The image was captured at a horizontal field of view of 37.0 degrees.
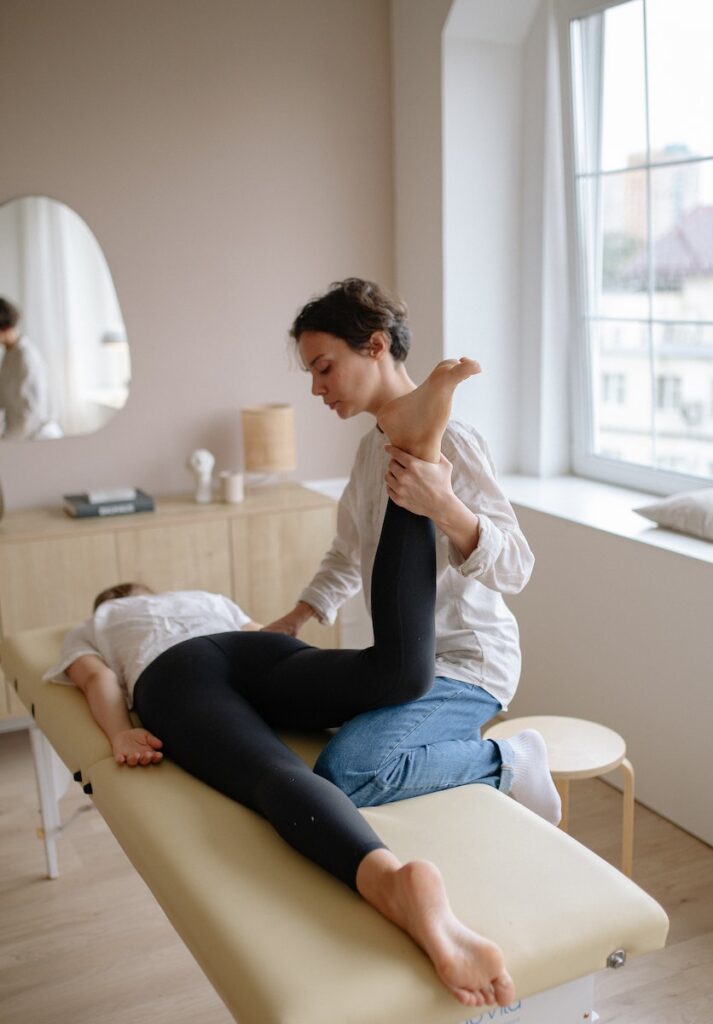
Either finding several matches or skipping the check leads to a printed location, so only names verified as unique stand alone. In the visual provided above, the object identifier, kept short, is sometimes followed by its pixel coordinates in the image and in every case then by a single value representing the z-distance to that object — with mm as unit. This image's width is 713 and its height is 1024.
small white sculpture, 3344
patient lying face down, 1312
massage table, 1229
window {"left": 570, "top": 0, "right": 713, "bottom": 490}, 2875
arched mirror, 3193
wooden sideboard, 2982
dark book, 3123
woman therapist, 1701
